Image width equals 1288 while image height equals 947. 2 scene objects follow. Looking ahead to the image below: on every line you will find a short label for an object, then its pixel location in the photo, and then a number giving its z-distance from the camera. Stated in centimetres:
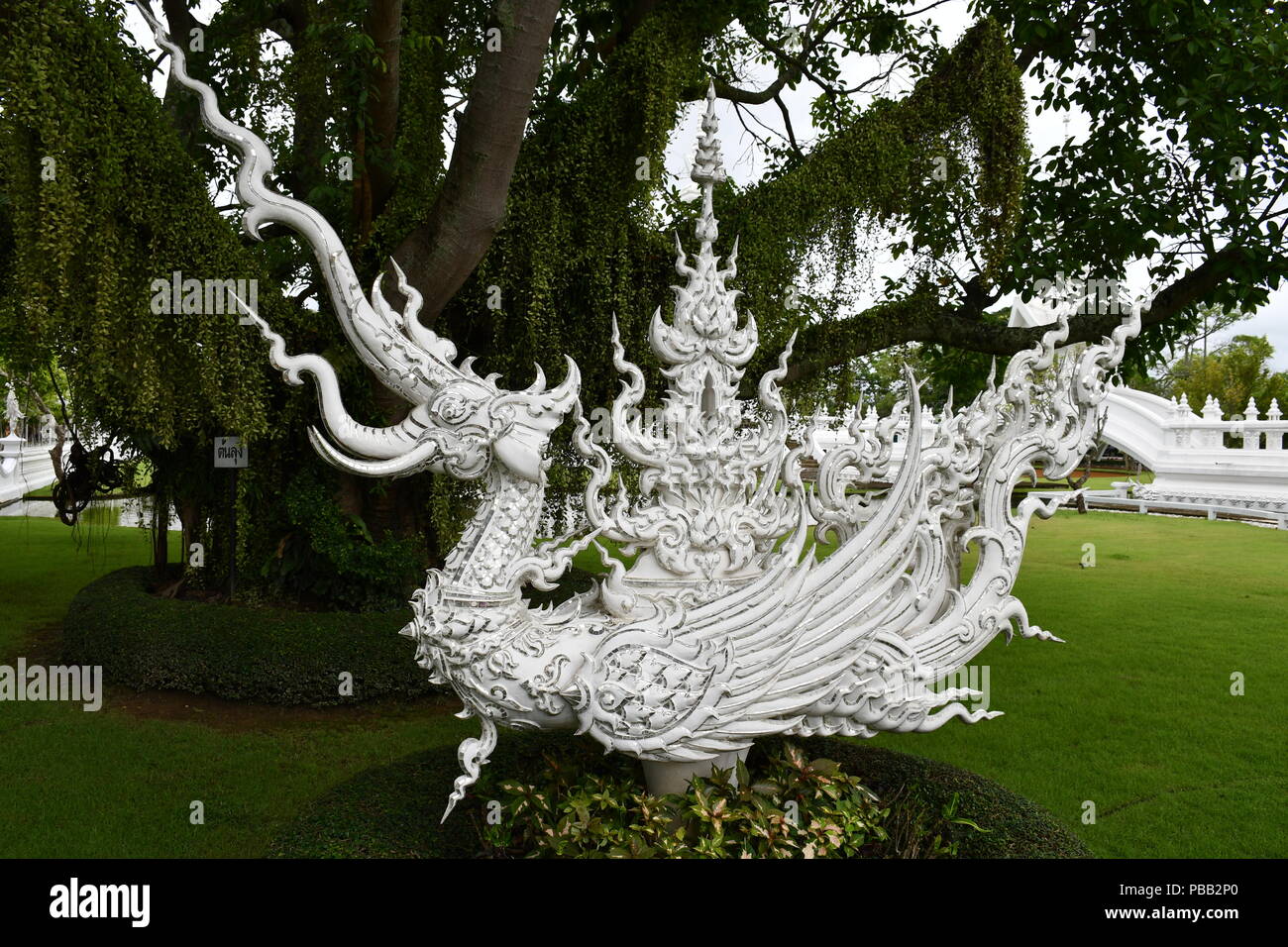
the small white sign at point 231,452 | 622
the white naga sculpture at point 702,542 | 291
